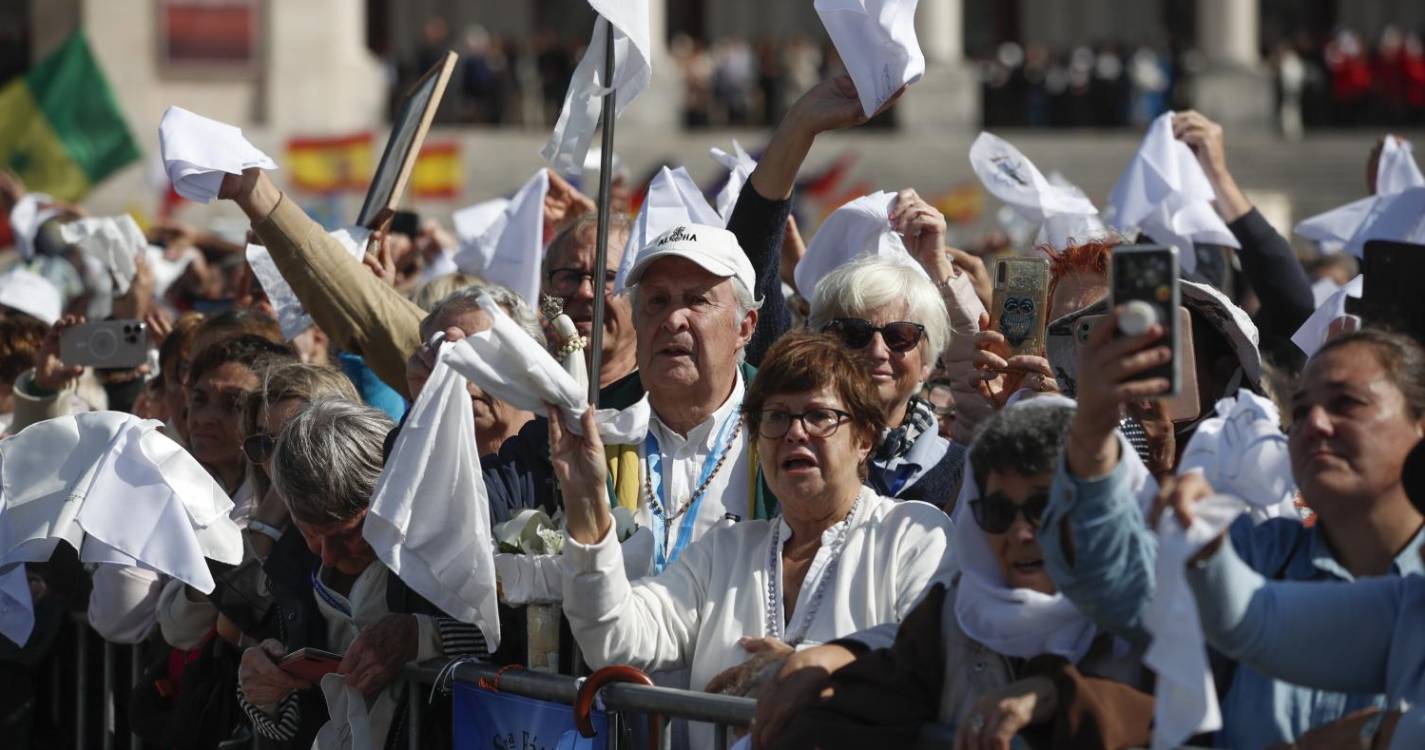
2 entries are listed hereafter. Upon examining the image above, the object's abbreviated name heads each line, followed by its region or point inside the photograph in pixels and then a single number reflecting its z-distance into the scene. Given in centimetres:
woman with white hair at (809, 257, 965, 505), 947
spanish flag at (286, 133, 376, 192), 4184
